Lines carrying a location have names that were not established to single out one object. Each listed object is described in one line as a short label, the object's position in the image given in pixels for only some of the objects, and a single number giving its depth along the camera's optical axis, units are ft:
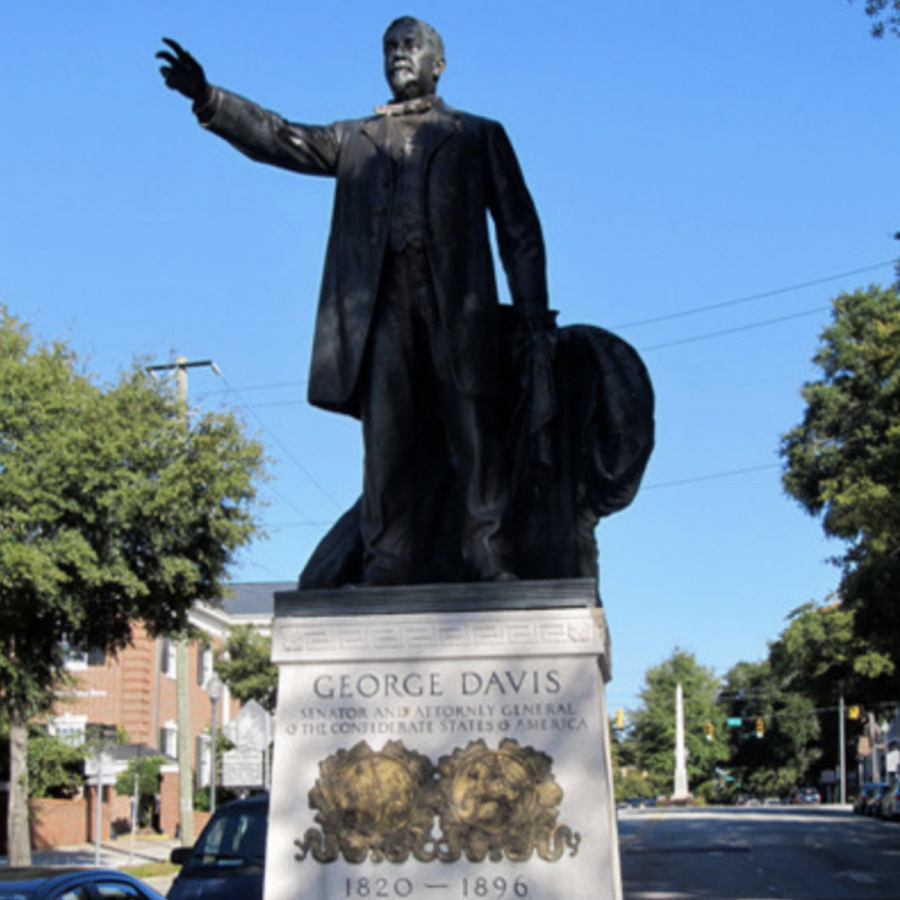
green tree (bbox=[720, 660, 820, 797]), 317.42
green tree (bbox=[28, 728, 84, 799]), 119.24
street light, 89.67
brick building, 149.28
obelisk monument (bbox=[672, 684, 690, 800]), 308.60
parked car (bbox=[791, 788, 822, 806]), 323.98
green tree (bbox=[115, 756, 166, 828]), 144.77
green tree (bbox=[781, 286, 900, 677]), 118.73
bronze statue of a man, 18.44
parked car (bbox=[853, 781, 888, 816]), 173.37
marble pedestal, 15.94
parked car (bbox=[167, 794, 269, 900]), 42.98
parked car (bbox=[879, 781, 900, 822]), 153.48
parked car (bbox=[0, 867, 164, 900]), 27.76
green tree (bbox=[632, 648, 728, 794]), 364.17
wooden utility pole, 95.76
